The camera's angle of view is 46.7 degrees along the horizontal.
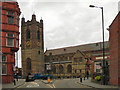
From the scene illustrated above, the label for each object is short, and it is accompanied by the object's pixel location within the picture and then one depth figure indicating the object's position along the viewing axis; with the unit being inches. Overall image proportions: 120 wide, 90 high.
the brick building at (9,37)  915.7
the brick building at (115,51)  681.5
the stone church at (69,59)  2328.3
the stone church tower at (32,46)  2538.1
